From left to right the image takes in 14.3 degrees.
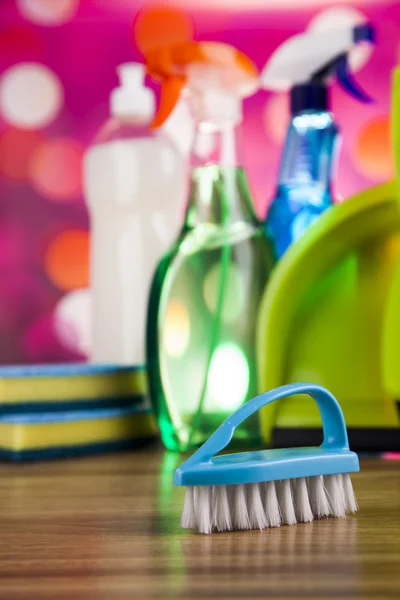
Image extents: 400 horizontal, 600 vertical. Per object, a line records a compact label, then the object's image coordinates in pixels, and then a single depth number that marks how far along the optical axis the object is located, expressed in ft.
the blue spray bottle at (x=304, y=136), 3.86
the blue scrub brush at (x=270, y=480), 2.57
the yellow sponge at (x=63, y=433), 3.66
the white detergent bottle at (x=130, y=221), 4.23
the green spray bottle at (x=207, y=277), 3.77
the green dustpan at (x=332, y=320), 3.67
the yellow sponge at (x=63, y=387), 3.69
